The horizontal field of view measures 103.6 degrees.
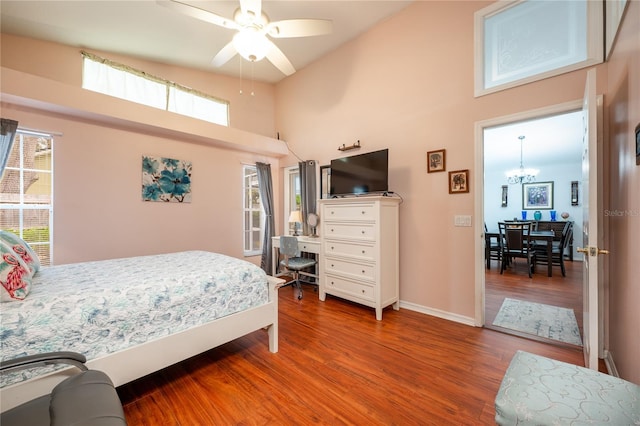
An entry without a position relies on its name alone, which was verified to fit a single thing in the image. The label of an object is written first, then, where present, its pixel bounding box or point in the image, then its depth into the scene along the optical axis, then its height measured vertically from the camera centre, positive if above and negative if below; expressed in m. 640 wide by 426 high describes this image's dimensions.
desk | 3.60 -0.49
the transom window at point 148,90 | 3.11 +1.73
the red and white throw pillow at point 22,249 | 1.69 -0.25
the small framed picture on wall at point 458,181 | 2.66 +0.34
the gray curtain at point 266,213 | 4.52 +0.01
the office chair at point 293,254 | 3.60 -0.59
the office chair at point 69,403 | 0.89 -0.73
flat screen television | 3.07 +0.52
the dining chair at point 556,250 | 4.66 -0.70
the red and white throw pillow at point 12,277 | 1.26 -0.33
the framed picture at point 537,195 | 6.80 +0.49
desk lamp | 4.12 -0.06
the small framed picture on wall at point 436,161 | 2.82 +0.60
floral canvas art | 3.41 +0.48
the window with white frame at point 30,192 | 2.64 +0.24
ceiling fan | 1.94 +1.57
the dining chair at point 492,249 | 5.05 -0.73
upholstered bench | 0.85 -0.68
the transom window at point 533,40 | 2.08 +1.59
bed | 1.22 -0.60
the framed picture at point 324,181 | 4.06 +0.52
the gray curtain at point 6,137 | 2.49 +0.76
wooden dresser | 2.83 -0.44
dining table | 4.52 -0.47
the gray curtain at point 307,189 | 4.16 +0.40
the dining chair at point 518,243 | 4.57 -0.57
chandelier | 5.99 +0.95
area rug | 2.39 -1.15
